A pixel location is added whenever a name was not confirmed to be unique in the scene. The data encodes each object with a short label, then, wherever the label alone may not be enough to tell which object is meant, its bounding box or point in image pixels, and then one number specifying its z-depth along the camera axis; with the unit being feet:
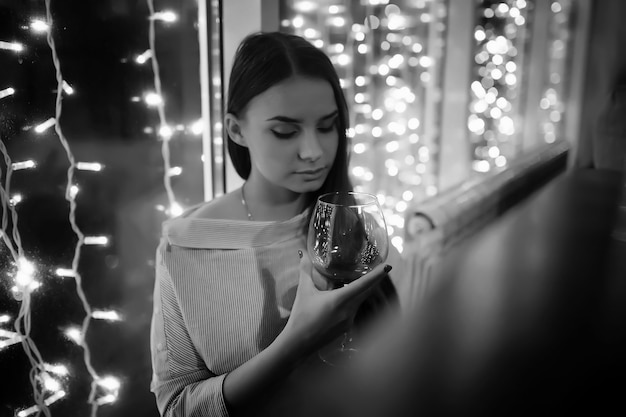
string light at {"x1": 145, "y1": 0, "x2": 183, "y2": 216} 3.74
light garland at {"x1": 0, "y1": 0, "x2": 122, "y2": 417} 2.81
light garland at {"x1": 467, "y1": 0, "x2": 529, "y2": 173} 10.89
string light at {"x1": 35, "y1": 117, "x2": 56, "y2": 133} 2.94
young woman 2.66
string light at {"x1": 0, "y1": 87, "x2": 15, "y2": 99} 2.63
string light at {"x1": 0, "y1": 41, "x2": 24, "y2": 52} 2.64
